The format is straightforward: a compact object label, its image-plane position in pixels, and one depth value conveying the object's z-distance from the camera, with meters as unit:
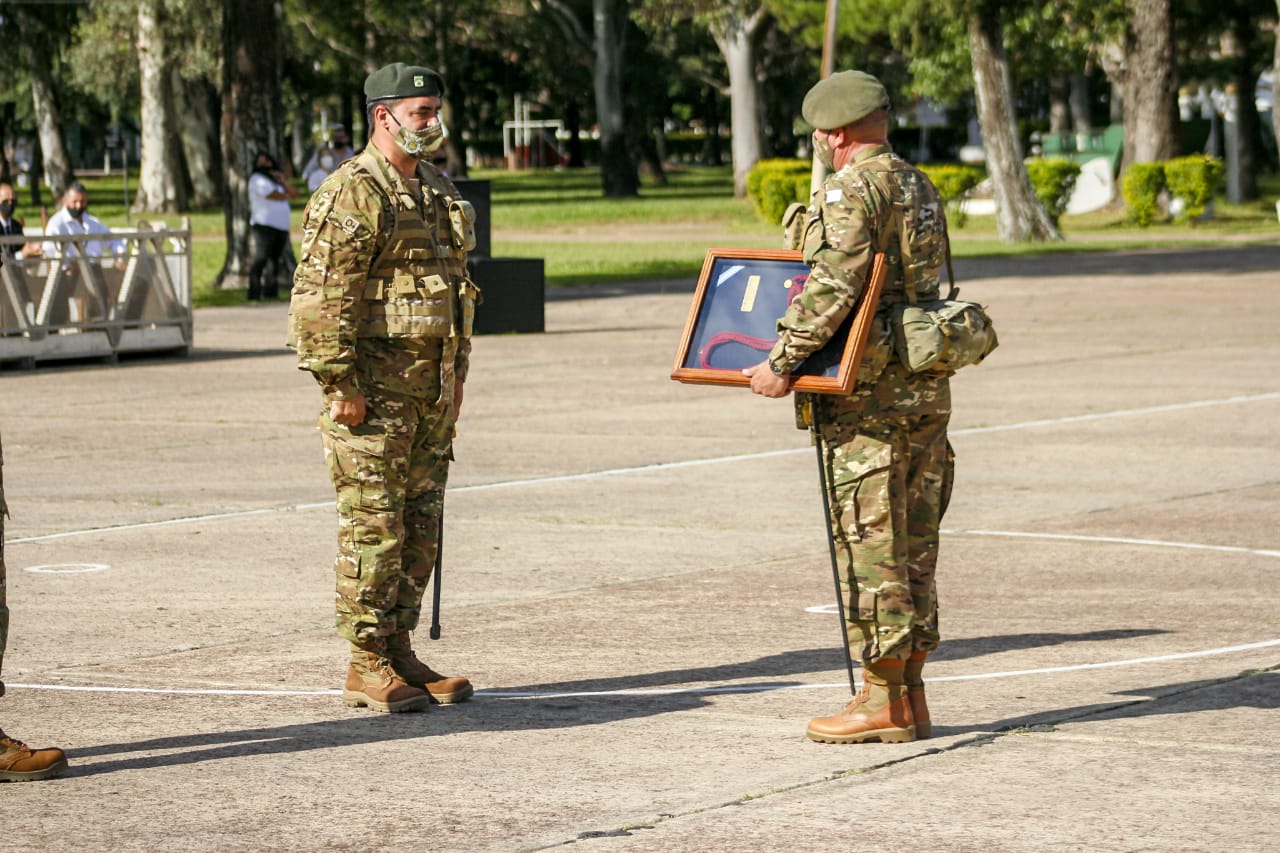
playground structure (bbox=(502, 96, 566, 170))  103.12
